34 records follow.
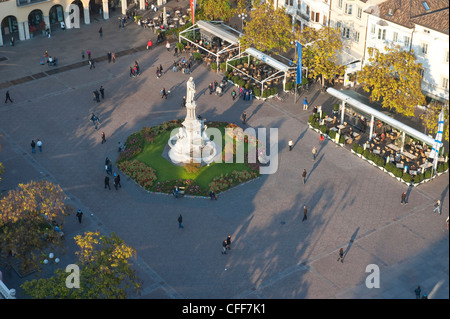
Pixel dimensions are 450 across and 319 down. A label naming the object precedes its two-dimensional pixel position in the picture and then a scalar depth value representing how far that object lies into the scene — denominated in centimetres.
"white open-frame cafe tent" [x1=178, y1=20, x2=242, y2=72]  9812
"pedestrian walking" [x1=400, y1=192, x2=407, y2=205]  7281
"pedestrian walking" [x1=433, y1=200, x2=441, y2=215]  7178
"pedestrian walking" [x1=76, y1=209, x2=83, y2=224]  7025
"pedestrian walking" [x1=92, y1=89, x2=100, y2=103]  8998
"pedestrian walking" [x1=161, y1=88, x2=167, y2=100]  9106
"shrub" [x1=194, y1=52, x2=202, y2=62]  9941
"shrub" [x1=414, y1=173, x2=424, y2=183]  7581
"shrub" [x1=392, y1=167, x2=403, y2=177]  7631
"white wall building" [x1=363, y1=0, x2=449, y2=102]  8100
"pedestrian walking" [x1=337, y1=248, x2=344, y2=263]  6578
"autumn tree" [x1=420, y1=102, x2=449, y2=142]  7504
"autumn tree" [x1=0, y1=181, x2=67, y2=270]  6122
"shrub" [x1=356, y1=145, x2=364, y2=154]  7988
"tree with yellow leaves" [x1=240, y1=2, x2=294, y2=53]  9306
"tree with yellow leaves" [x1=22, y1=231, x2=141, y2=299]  5619
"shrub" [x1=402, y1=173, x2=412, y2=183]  7569
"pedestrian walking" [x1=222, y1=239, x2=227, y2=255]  6666
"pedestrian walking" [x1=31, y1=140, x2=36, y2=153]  8062
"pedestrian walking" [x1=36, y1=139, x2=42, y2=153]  8112
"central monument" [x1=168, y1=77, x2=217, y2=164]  7762
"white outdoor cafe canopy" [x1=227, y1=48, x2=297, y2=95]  9094
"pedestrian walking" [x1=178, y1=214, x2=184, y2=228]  6944
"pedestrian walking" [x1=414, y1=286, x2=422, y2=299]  6139
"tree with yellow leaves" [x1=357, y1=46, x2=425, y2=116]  8025
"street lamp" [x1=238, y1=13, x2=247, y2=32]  10262
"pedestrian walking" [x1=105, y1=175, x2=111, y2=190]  7469
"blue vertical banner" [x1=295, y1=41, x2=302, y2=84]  8750
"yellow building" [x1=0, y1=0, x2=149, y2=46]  10225
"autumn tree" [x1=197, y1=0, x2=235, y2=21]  10094
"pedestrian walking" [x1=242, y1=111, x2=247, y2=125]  8581
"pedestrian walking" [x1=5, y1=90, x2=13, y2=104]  8958
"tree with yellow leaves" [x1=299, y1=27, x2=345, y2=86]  8862
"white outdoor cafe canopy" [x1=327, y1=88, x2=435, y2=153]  7681
